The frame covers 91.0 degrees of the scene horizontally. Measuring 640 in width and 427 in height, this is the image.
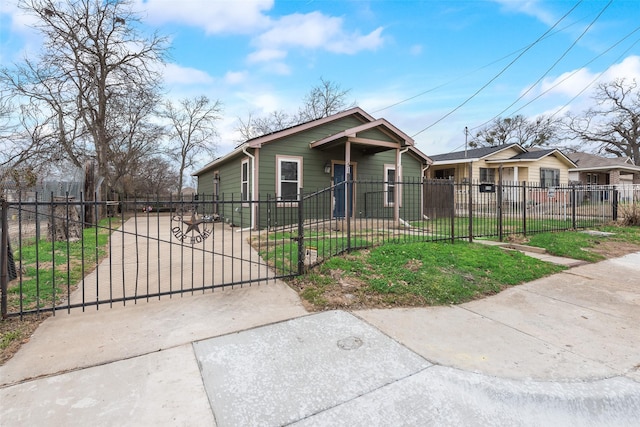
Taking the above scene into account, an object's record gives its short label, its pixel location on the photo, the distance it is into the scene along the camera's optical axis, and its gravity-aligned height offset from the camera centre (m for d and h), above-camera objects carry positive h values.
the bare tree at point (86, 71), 14.70 +7.12
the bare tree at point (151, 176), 27.31 +3.60
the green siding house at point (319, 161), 10.12 +1.77
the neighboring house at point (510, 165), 19.25 +2.78
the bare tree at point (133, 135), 18.30 +5.16
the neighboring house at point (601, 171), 23.55 +2.91
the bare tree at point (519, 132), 35.84 +9.15
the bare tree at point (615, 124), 30.59 +8.64
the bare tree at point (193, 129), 29.92 +8.15
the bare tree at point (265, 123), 31.98 +9.01
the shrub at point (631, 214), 10.39 -0.21
